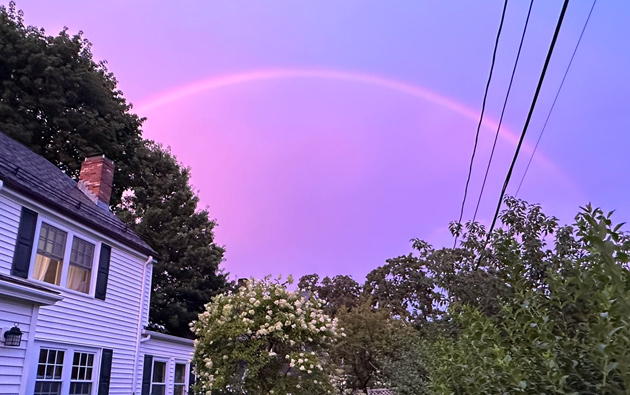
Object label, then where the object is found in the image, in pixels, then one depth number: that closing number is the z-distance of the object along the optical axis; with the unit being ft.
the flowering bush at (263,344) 29.04
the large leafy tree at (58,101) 70.33
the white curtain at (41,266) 30.89
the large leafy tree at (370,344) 50.75
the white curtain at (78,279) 33.80
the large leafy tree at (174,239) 75.15
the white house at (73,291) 23.98
